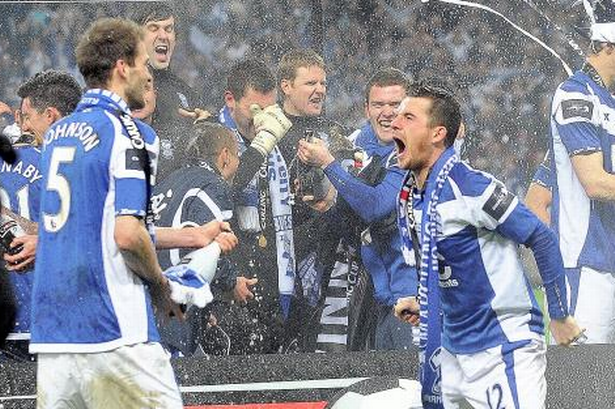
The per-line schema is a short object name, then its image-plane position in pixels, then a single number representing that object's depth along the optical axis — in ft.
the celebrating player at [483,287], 39.36
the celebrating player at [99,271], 35.14
